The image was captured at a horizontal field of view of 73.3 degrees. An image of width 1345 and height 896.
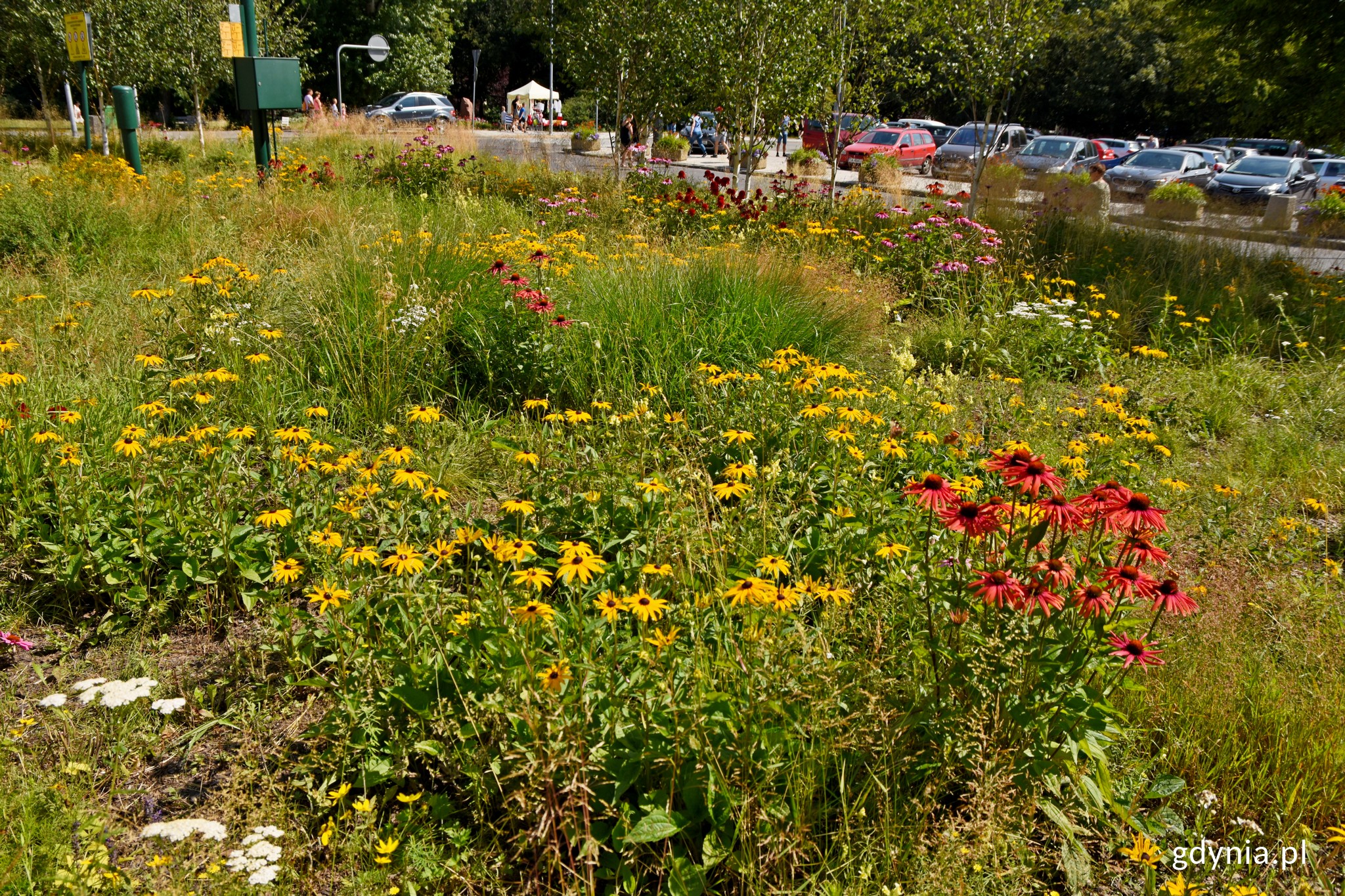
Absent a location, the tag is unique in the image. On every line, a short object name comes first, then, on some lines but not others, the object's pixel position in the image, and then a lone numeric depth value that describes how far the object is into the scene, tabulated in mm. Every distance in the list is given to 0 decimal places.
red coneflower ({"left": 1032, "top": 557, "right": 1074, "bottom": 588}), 2154
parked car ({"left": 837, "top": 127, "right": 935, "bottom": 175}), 28031
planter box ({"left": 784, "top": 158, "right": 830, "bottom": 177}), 25680
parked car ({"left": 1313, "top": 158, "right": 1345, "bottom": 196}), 22344
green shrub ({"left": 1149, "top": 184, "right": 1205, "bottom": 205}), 16719
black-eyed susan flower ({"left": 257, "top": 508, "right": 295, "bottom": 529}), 2973
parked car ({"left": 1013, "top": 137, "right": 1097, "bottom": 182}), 24578
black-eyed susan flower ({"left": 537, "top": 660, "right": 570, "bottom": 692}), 2018
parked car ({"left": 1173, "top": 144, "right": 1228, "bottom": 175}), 27906
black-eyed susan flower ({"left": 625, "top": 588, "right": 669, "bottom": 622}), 2172
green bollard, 11641
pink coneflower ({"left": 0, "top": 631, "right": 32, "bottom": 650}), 2848
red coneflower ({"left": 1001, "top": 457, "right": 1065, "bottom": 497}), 2109
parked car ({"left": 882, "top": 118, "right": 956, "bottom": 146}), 34156
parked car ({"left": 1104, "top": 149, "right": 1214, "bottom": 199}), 22609
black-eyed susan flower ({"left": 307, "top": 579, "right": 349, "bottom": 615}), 2475
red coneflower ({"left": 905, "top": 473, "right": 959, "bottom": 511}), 2293
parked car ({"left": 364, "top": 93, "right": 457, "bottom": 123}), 31703
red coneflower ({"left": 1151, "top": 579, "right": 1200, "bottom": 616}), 2166
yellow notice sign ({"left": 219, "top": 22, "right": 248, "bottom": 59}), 10562
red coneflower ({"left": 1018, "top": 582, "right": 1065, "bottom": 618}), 2076
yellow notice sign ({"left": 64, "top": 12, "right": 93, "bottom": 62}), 11664
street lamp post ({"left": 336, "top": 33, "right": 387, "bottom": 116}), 31156
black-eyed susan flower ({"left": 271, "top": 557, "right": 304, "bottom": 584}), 2654
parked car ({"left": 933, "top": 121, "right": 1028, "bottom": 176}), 24203
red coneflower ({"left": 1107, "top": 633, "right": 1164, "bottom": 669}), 2152
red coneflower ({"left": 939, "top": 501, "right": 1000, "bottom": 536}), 2178
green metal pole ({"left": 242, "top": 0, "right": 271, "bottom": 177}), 10367
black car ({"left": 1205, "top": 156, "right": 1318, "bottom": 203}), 21562
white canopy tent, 41244
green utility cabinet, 10188
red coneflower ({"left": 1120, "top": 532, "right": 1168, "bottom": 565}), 2170
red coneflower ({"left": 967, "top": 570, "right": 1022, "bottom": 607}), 2105
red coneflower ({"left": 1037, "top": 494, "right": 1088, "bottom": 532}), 2150
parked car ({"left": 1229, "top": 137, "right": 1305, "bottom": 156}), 30869
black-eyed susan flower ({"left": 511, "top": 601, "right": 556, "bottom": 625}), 2107
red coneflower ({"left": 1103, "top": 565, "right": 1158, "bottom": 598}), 2143
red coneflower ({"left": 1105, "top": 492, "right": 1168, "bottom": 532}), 2135
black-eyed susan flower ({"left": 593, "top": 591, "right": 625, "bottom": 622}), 2154
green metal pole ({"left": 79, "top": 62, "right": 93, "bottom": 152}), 15541
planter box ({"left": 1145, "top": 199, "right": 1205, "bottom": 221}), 12305
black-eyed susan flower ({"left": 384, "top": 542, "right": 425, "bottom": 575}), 2354
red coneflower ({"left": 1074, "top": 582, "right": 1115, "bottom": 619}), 2111
